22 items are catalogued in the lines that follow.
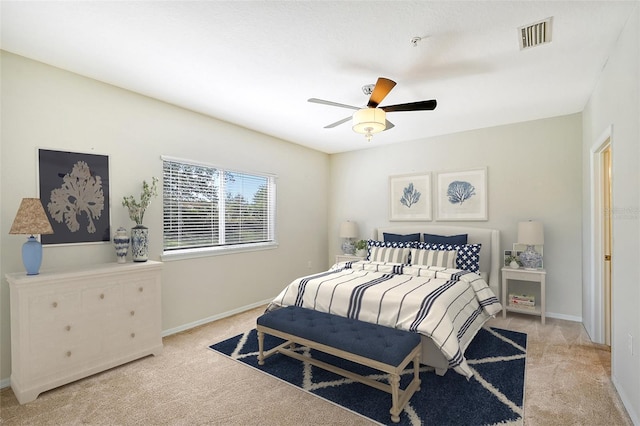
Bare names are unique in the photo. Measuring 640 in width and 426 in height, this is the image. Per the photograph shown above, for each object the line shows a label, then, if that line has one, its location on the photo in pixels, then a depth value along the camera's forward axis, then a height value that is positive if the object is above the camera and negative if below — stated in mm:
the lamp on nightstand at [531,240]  3857 -338
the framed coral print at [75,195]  2705 +182
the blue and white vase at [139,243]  3062 -270
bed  2537 -735
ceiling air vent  2115 +1224
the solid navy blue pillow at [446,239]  4323 -365
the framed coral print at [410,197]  4949 +256
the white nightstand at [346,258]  5211 -734
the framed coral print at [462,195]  4508 +256
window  3656 +75
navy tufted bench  2090 -929
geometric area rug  2086 -1318
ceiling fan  2621 +875
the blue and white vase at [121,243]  2975 -261
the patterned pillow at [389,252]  4309 -535
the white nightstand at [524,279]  3787 -858
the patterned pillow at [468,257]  3963 -554
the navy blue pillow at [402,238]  4715 -373
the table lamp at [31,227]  2309 -83
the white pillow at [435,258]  3976 -572
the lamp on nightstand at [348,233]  5465 -339
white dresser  2307 -857
